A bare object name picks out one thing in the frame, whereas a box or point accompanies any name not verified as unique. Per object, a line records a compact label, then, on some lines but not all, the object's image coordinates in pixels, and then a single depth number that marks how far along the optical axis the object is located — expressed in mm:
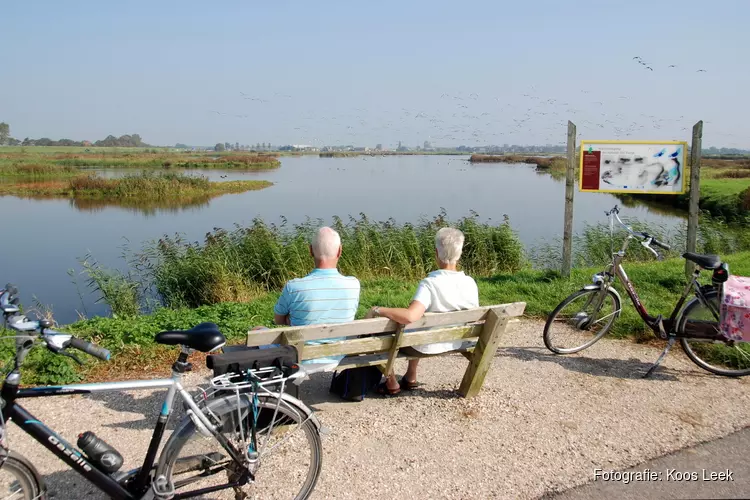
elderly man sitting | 3807
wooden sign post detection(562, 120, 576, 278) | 7993
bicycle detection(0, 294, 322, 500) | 2408
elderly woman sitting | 4043
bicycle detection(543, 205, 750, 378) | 4789
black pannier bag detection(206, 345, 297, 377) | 2689
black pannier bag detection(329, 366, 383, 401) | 4199
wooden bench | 3542
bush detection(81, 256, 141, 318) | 9242
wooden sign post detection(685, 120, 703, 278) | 7531
